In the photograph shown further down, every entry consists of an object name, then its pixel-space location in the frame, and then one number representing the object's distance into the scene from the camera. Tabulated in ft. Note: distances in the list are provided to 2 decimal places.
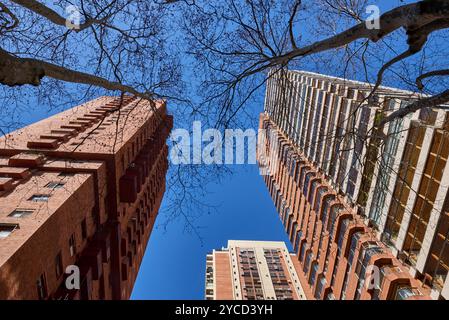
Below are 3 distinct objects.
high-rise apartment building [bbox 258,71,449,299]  41.70
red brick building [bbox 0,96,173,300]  34.63
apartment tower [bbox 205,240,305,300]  166.30
